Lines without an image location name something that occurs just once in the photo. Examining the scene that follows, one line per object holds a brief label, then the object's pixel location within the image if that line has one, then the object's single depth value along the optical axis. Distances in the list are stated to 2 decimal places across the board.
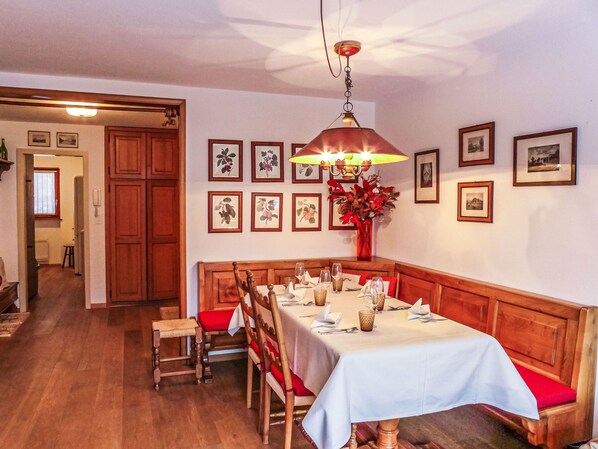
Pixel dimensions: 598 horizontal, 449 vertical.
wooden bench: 2.52
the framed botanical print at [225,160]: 4.22
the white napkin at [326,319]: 2.47
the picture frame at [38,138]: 6.06
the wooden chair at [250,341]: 2.91
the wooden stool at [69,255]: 9.80
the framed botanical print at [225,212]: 4.25
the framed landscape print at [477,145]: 3.32
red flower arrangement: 4.35
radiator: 9.92
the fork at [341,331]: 2.36
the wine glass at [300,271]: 3.33
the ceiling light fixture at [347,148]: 2.47
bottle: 5.78
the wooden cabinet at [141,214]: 6.38
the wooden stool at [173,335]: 3.62
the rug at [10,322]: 5.04
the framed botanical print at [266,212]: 4.41
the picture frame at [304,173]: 4.52
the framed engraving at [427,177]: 3.94
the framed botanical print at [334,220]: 4.70
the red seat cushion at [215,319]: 3.82
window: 10.05
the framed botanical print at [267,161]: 4.37
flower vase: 4.58
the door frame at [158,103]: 3.77
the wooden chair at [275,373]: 2.40
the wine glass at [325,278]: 3.25
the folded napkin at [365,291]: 2.79
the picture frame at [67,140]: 6.13
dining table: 2.05
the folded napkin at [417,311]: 2.61
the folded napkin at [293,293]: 3.06
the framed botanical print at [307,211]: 4.56
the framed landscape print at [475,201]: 3.34
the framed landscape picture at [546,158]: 2.70
